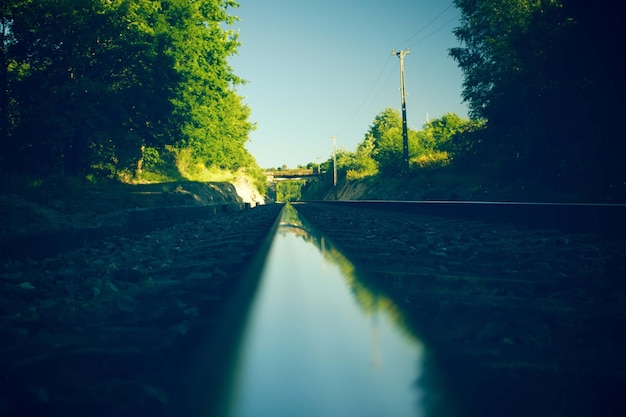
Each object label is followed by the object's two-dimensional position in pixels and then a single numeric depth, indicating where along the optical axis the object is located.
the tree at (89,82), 10.36
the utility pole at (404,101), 27.81
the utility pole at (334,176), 66.56
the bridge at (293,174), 96.75
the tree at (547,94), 13.73
